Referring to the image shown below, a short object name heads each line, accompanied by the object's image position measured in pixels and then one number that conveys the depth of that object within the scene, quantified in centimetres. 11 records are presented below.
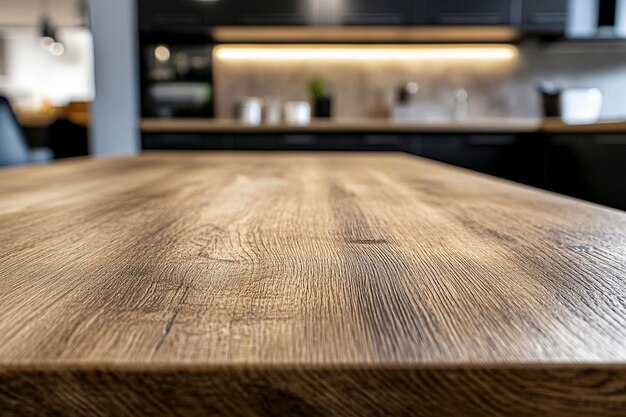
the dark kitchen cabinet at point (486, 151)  352
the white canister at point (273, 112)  379
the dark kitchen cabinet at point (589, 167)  236
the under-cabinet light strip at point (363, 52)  388
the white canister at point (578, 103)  336
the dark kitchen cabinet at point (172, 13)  357
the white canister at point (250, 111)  374
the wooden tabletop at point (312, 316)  23
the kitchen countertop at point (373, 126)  347
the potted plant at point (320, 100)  381
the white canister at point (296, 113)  370
